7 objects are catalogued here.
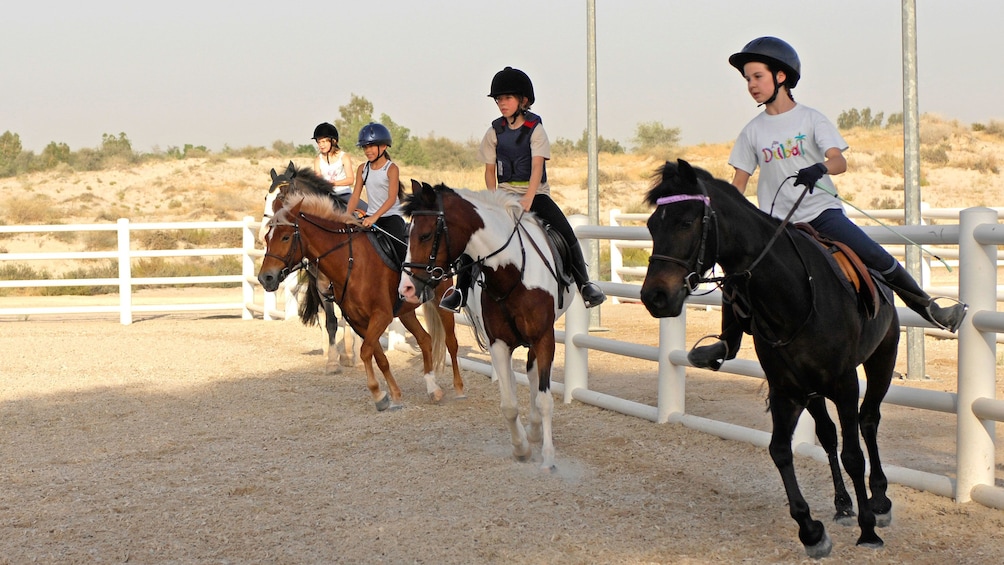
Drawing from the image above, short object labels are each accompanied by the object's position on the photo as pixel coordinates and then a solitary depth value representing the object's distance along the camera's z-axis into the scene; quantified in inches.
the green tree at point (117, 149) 2454.5
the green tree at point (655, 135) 2925.7
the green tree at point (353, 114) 2470.5
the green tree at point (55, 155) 2450.2
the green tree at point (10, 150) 2410.2
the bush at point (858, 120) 2684.5
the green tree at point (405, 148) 2444.6
